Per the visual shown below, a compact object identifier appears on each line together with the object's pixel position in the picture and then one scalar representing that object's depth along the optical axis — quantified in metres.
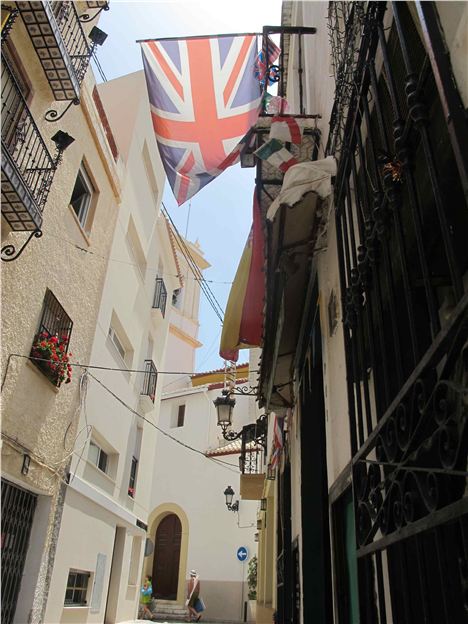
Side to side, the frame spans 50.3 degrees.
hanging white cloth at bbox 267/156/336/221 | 2.77
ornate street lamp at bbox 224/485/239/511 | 15.69
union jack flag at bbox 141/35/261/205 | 5.53
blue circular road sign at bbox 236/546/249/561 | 19.12
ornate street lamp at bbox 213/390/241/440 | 10.92
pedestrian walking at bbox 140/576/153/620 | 17.02
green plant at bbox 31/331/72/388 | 7.50
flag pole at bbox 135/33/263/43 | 5.83
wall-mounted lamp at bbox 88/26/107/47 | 9.55
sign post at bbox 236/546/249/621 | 19.11
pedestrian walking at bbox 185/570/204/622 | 17.47
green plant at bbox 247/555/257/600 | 18.16
